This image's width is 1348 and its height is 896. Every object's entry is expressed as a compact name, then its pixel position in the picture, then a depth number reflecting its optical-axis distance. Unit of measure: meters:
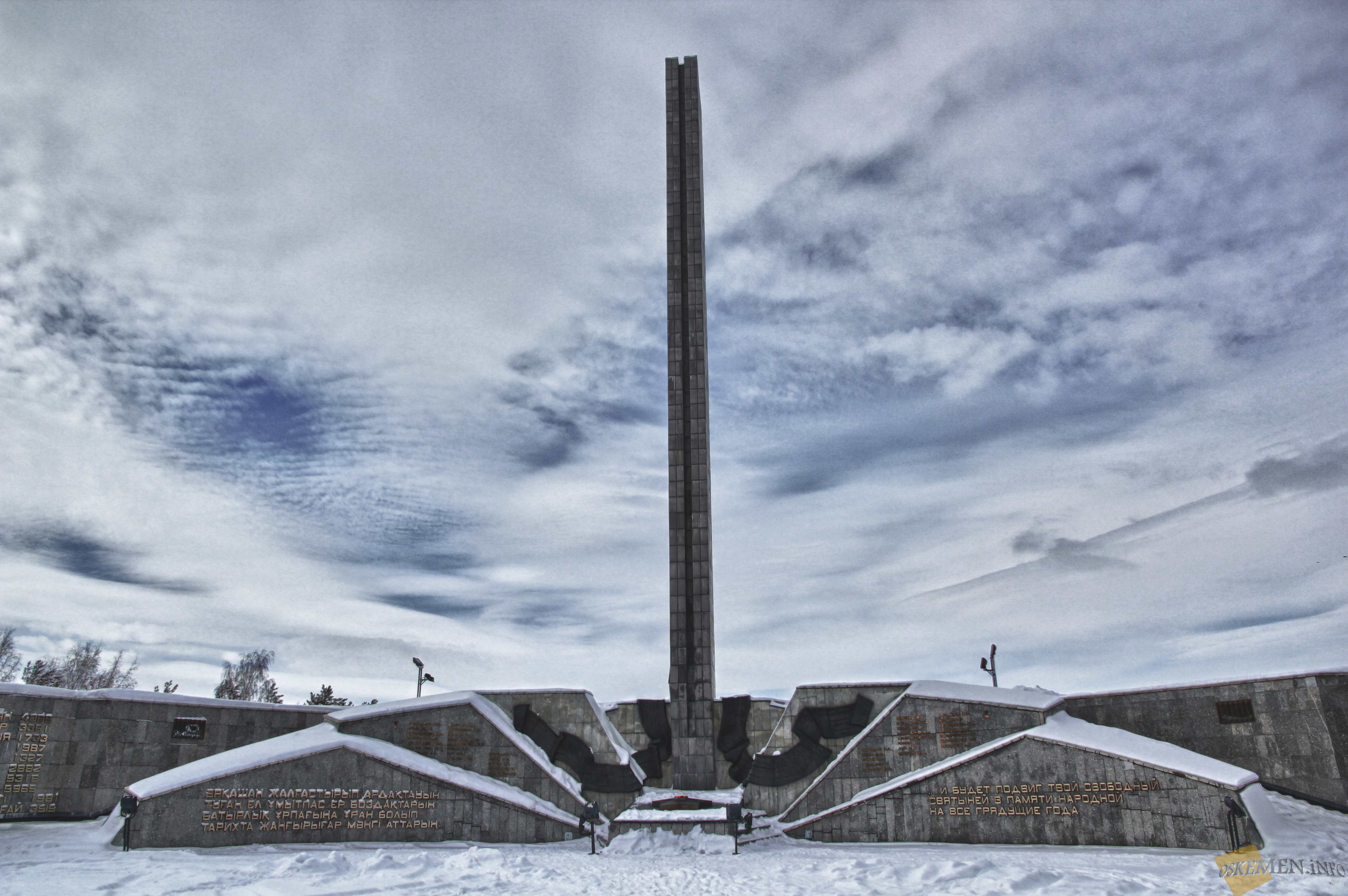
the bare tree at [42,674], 54.91
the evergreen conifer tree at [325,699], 52.34
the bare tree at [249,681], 63.59
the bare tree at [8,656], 54.94
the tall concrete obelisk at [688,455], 25.00
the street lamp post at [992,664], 32.50
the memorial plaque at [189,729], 23.69
